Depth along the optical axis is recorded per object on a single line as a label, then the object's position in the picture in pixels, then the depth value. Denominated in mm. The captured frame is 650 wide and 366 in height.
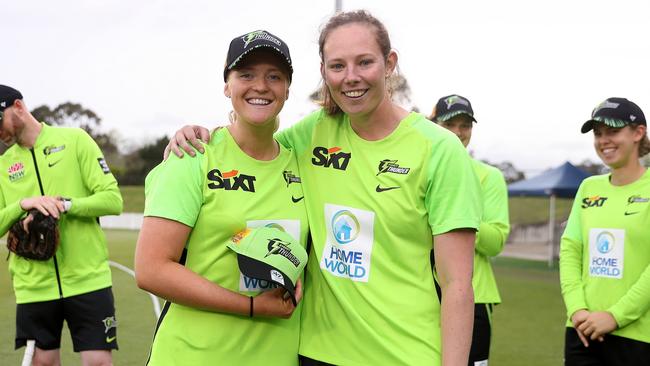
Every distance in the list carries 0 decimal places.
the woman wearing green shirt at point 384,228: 2273
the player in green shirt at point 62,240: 4848
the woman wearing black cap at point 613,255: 3898
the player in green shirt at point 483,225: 4020
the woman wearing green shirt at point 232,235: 2316
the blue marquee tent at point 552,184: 19391
